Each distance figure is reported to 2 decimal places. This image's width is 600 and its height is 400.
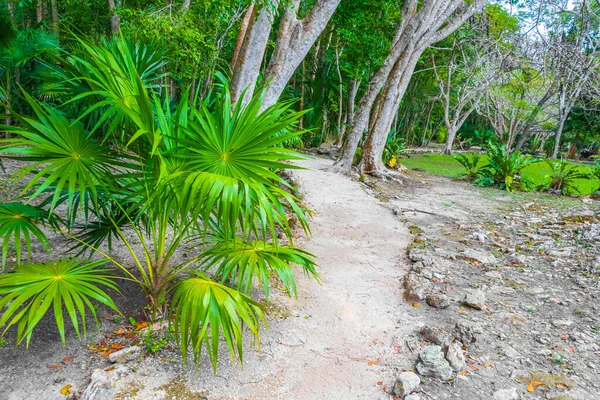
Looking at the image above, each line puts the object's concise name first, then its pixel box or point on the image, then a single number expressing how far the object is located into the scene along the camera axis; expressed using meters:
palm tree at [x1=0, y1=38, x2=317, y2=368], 2.01
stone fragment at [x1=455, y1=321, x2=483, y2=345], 3.02
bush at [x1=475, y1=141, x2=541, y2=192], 10.73
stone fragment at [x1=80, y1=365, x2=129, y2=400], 2.21
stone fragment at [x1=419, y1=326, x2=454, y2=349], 2.88
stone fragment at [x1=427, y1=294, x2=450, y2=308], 3.54
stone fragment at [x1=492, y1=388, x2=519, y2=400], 2.44
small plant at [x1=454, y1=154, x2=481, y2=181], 12.07
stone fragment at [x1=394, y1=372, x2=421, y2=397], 2.42
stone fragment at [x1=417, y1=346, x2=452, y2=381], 2.58
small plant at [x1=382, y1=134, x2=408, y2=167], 12.88
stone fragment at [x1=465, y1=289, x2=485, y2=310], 3.54
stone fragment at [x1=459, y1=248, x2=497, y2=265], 4.82
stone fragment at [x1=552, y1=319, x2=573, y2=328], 3.33
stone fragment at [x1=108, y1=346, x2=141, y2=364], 2.53
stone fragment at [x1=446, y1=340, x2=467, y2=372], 2.66
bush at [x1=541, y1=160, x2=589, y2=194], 10.44
